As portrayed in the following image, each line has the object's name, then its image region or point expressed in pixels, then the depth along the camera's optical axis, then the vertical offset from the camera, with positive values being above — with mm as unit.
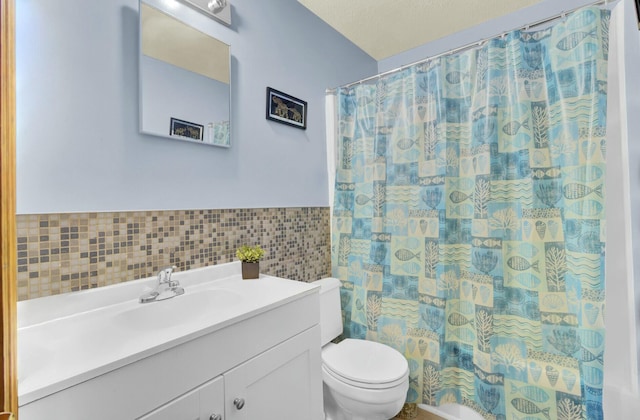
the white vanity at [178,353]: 652 -381
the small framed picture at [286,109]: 1674 +646
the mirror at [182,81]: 1179 +608
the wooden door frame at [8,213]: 473 +10
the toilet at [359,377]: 1373 -828
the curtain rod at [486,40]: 1267 +901
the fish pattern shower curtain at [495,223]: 1305 -72
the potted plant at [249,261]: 1415 -236
